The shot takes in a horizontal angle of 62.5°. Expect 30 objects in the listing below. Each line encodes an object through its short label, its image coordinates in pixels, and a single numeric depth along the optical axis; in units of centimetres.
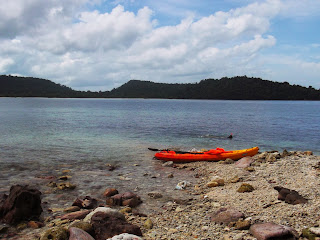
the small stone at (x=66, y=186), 1298
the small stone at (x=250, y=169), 1524
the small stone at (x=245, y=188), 1124
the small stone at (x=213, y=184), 1308
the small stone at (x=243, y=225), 771
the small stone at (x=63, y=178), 1473
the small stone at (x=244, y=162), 1653
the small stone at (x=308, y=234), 680
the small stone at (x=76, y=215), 932
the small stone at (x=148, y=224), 838
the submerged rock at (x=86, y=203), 1057
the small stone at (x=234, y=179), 1328
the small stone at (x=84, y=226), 775
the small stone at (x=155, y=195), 1187
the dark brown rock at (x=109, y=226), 762
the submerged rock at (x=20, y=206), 938
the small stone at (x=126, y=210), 989
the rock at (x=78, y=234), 713
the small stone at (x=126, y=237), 678
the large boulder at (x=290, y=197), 897
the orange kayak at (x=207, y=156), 1923
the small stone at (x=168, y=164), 1858
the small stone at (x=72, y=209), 1012
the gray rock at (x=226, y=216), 830
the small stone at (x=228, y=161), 1838
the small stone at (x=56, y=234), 733
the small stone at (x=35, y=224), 896
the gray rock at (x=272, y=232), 684
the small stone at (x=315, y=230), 683
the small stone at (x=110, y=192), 1212
